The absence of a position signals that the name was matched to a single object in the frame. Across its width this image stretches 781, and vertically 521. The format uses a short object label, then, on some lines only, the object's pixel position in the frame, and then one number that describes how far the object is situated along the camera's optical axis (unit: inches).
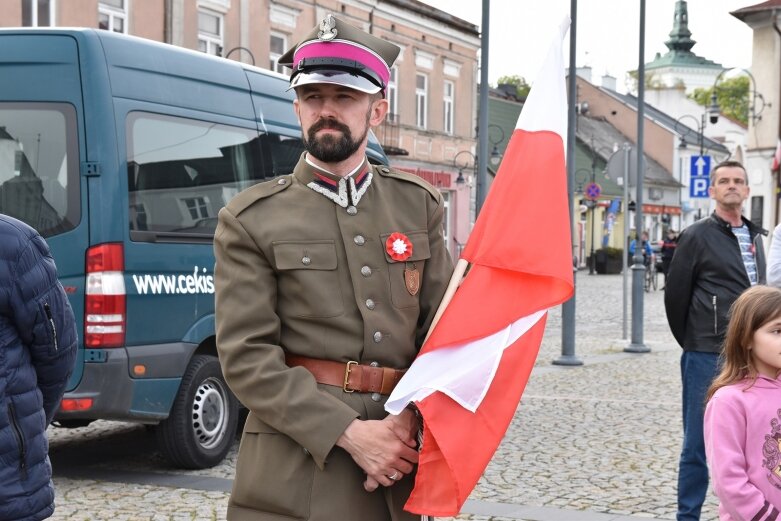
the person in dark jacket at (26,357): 128.6
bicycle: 1414.9
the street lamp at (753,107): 1559.5
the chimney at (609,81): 3206.2
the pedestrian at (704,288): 232.1
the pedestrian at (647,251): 1603.6
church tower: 4690.0
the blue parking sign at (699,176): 825.5
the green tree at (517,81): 3260.8
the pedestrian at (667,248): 1400.1
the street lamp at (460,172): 1382.1
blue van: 279.3
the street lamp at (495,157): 1711.4
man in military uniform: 115.4
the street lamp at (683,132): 2881.6
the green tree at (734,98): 3762.1
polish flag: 119.3
